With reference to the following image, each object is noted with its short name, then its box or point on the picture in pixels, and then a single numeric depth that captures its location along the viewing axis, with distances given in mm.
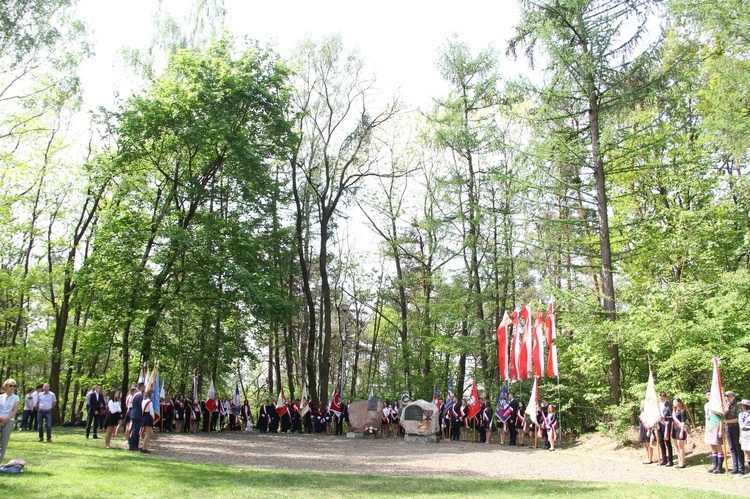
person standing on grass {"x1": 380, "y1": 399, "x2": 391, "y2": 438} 22594
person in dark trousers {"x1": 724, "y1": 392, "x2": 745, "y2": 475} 10500
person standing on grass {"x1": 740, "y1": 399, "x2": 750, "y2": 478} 9977
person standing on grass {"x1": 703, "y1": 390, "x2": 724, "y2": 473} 10828
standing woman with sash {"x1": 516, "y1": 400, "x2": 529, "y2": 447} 17978
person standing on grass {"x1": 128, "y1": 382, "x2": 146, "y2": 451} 12433
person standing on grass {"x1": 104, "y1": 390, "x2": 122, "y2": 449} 13102
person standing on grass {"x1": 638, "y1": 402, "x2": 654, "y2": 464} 12705
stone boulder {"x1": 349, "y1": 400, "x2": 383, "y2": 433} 22031
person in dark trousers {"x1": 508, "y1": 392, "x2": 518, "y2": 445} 18250
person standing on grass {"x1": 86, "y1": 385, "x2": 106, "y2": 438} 15711
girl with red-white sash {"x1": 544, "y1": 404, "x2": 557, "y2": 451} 16109
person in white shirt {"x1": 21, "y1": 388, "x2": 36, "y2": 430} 18228
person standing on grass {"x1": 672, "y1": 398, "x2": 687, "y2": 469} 11609
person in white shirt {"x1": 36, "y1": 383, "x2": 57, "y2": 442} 13664
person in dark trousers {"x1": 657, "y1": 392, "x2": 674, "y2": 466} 11945
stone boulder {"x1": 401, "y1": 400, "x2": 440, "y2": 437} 19453
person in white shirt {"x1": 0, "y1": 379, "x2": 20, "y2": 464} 8695
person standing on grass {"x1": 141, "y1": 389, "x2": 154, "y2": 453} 12531
